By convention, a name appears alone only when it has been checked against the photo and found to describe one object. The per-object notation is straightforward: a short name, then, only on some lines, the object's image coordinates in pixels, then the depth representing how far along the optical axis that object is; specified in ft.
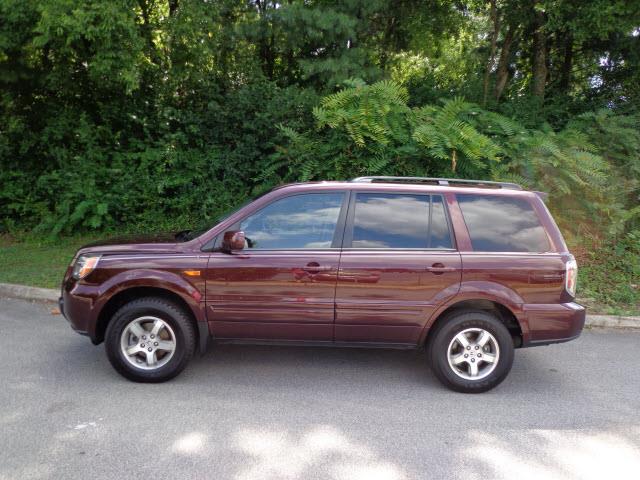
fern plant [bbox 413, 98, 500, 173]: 26.66
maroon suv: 14.47
